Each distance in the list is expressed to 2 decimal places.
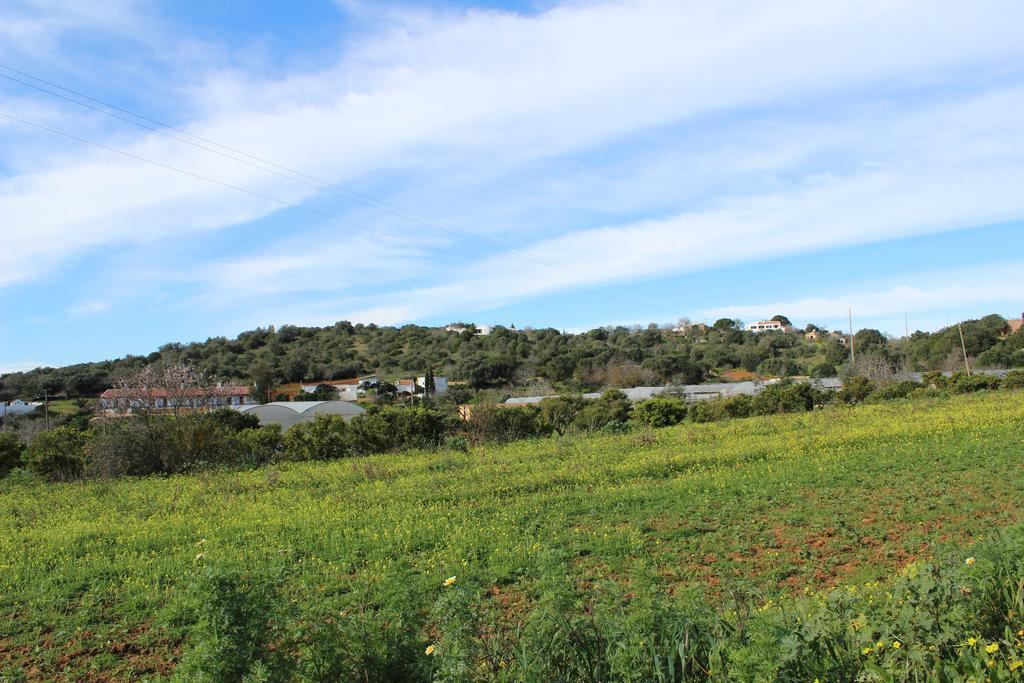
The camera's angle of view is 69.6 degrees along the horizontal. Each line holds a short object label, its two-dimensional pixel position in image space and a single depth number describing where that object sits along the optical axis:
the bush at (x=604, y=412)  24.52
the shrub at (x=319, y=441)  19.75
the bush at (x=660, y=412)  26.25
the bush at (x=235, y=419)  22.86
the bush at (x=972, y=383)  32.16
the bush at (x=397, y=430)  20.39
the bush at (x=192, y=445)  17.64
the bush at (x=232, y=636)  3.32
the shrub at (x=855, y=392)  31.11
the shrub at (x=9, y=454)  18.27
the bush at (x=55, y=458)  16.86
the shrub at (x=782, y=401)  27.97
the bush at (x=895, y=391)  30.52
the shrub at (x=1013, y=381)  32.14
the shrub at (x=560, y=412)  23.98
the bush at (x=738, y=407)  27.64
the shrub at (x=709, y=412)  27.19
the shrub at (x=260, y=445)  18.95
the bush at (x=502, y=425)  21.31
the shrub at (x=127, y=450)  16.95
